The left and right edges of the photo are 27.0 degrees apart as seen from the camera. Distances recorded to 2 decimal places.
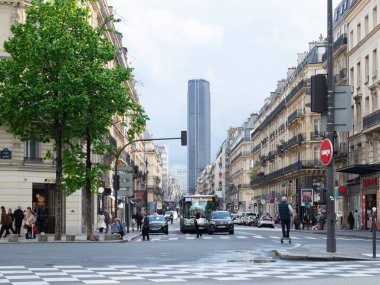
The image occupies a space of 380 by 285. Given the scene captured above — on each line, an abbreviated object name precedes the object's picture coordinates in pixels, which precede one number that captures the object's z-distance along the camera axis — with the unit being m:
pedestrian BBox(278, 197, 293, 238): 30.78
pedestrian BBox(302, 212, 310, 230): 67.65
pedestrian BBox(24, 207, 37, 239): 38.81
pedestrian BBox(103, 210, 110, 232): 52.61
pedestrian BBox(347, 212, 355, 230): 59.19
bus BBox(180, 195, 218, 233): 55.47
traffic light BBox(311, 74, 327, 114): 21.70
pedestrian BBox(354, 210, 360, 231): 59.54
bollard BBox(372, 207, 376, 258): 20.44
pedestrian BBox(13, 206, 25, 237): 40.06
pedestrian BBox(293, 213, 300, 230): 66.25
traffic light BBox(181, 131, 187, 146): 48.28
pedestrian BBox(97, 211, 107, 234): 49.29
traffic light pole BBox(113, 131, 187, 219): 43.91
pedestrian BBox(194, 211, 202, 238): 43.36
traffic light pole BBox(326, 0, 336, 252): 21.66
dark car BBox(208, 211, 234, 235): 48.98
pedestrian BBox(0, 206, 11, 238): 39.34
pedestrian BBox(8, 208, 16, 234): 40.18
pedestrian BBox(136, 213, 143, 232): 60.64
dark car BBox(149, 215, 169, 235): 51.84
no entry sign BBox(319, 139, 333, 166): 21.45
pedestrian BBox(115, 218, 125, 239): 41.22
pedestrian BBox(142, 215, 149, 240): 40.70
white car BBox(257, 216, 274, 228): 73.88
